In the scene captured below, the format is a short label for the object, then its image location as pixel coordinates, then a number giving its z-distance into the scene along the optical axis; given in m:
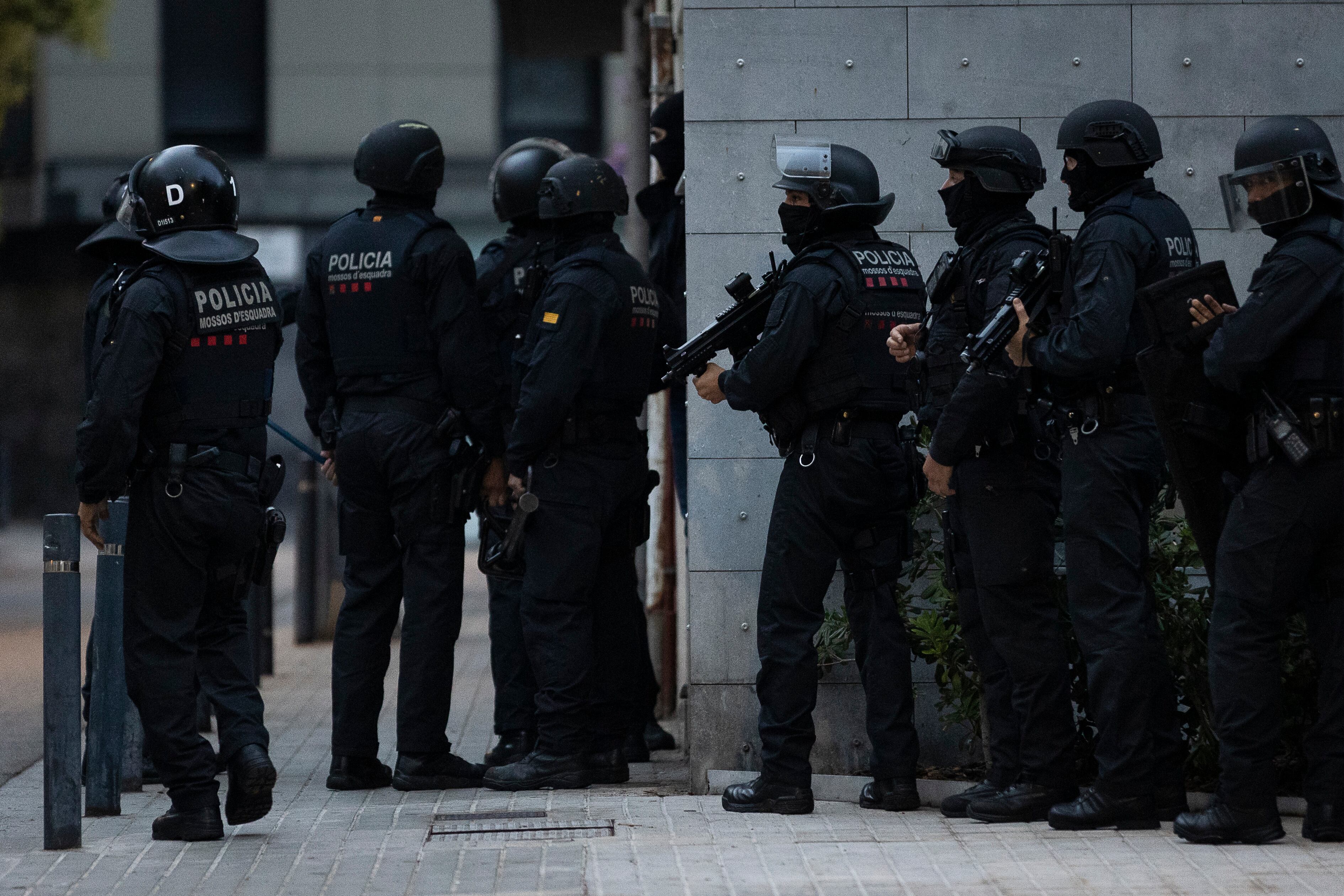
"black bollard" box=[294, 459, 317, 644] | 24.09
